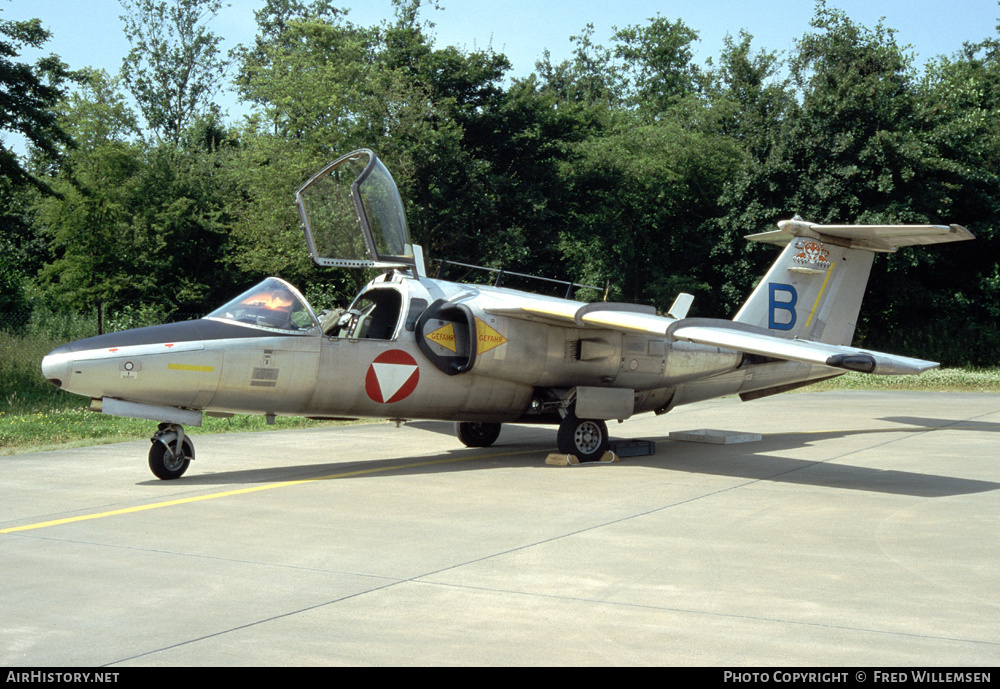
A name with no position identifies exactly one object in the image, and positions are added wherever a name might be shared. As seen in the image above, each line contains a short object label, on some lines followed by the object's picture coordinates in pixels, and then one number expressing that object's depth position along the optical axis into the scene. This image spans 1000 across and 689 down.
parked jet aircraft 9.94
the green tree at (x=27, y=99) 20.61
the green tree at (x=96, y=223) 36.09
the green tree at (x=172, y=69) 59.50
